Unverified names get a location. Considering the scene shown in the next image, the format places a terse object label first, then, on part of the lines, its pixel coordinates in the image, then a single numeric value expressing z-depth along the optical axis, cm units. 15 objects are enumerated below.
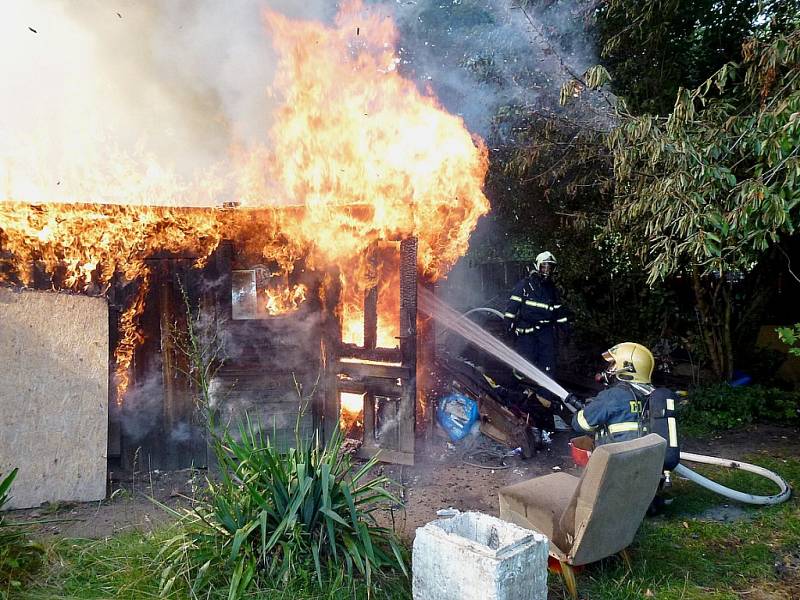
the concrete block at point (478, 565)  295
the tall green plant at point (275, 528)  351
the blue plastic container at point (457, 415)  714
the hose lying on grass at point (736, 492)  523
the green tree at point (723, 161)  472
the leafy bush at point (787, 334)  546
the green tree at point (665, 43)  773
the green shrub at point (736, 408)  811
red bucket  508
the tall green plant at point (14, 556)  345
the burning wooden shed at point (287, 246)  609
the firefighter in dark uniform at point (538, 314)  820
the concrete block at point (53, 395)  535
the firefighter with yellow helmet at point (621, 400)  475
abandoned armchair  350
